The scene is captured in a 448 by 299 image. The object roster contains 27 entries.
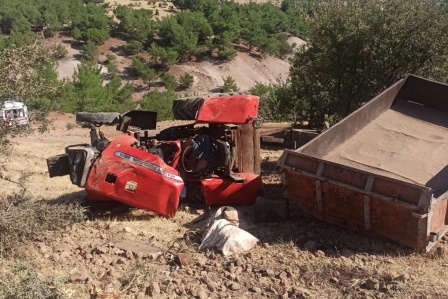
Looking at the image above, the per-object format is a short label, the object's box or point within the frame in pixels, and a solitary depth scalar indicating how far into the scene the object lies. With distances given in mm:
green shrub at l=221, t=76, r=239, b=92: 41847
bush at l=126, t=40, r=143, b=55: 51006
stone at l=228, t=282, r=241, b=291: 5340
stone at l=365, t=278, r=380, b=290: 5219
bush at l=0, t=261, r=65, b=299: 4738
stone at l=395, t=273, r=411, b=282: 5277
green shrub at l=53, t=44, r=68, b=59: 45906
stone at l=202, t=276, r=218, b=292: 5340
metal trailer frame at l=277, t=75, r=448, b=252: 5645
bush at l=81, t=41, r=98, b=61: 47312
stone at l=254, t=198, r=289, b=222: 7121
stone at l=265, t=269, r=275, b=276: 5566
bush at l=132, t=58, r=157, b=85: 45562
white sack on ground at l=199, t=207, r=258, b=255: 6164
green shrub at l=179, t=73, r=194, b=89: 44969
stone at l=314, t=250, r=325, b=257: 5977
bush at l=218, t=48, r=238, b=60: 50000
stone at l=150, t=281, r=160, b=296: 5246
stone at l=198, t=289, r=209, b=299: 5160
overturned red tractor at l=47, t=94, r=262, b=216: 6832
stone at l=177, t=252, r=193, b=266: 5872
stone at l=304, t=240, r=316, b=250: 6250
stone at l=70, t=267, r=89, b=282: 5461
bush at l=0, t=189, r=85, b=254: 6000
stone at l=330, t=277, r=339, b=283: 5391
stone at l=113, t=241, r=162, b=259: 6150
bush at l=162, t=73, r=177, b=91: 43869
